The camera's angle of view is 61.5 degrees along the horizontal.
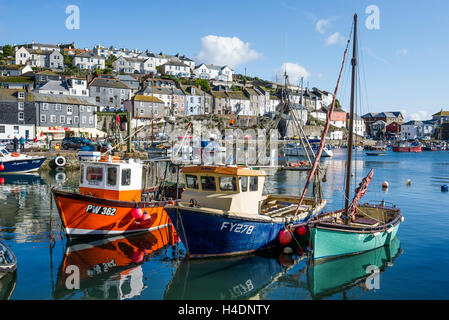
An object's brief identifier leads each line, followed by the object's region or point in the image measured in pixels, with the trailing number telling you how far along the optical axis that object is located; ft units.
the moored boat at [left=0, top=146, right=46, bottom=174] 129.59
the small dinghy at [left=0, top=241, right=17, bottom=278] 40.15
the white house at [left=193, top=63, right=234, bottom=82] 487.82
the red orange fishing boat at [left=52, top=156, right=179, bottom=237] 53.93
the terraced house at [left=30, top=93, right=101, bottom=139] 213.66
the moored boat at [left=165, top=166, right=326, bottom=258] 46.88
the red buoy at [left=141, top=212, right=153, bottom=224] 56.03
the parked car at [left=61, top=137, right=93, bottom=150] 171.12
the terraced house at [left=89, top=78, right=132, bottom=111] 300.20
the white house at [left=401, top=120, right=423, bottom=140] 537.24
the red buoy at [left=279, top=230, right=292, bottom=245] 52.70
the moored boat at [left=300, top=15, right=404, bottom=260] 48.01
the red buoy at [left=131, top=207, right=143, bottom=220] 55.67
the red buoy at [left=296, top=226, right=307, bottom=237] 54.03
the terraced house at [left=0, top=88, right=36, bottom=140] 194.18
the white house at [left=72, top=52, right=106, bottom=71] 407.23
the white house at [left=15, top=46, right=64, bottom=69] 394.93
